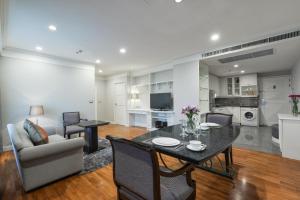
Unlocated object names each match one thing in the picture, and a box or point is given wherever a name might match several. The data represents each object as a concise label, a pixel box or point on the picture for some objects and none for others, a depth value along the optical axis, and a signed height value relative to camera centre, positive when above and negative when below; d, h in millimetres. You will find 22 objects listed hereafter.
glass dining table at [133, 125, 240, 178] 1239 -475
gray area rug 2666 -1245
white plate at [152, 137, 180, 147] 1468 -458
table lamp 3620 -238
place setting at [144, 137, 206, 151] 1358 -459
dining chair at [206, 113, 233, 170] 2579 -368
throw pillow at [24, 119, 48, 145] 2139 -528
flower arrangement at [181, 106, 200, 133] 1865 -205
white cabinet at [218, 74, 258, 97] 6145 +650
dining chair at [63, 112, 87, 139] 3720 -681
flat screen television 5270 -32
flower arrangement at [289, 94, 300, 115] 3157 -136
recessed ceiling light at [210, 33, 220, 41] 3062 +1414
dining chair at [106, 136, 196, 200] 985 -603
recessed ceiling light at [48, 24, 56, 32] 2626 +1407
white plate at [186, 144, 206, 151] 1321 -460
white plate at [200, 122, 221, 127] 2395 -414
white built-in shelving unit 5652 +208
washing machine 5906 -721
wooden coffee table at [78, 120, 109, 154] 3383 -883
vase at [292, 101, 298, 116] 3158 -226
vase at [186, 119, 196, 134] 1896 -356
